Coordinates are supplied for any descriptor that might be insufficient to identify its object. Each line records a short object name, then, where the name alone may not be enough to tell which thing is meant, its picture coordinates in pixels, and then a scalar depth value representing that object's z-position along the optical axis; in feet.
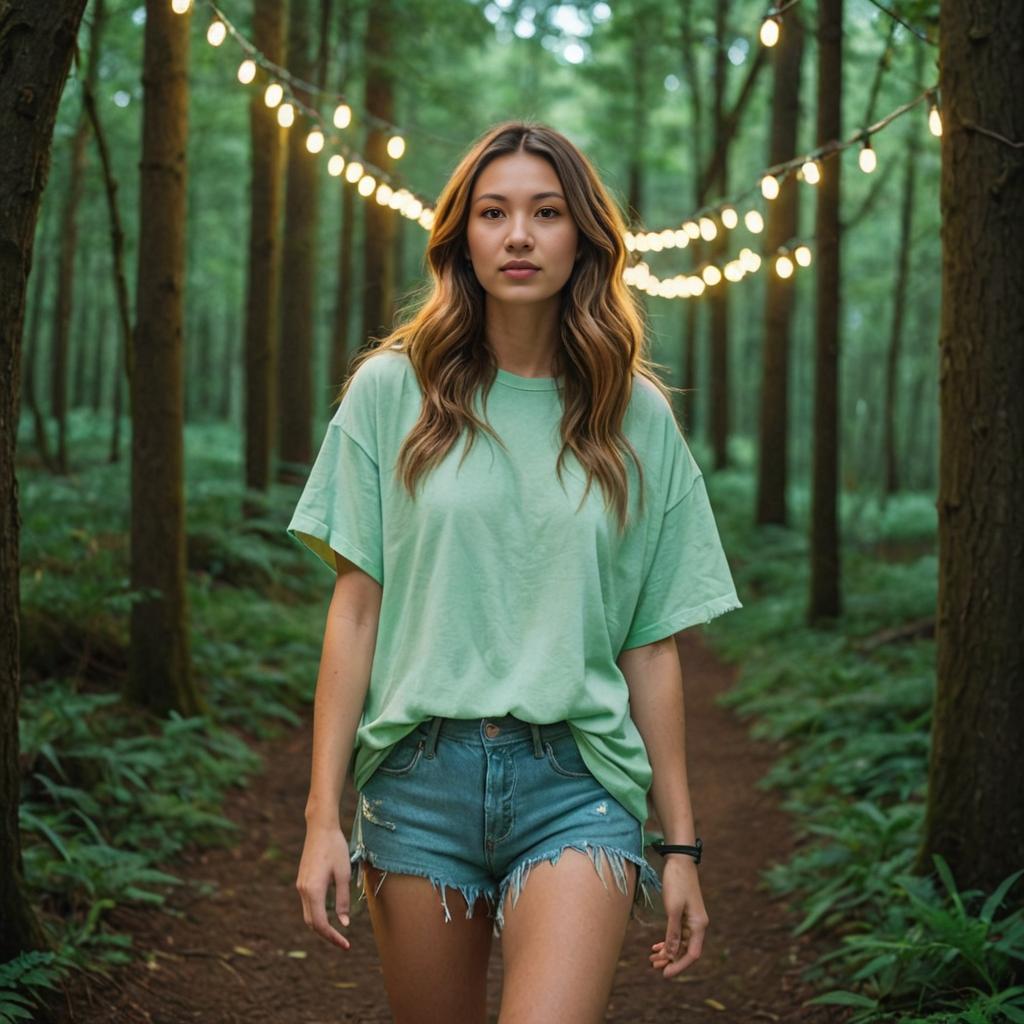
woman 7.80
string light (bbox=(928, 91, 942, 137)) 16.93
